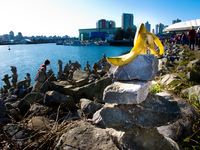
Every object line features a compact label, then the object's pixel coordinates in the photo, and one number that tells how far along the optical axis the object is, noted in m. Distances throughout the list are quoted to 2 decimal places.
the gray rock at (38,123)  3.98
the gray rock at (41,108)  5.11
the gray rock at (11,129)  3.86
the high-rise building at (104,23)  177.50
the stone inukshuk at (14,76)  11.87
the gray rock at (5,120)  4.50
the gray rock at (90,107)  4.92
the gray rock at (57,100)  5.58
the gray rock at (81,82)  7.50
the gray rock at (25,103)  5.83
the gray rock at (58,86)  7.32
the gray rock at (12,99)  8.10
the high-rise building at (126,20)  143.75
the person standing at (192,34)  13.63
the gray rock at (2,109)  4.58
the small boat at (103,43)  90.26
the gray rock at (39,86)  7.23
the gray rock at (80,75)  8.64
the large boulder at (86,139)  2.94
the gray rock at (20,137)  3.50
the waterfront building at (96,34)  107.82
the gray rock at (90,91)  6.71
